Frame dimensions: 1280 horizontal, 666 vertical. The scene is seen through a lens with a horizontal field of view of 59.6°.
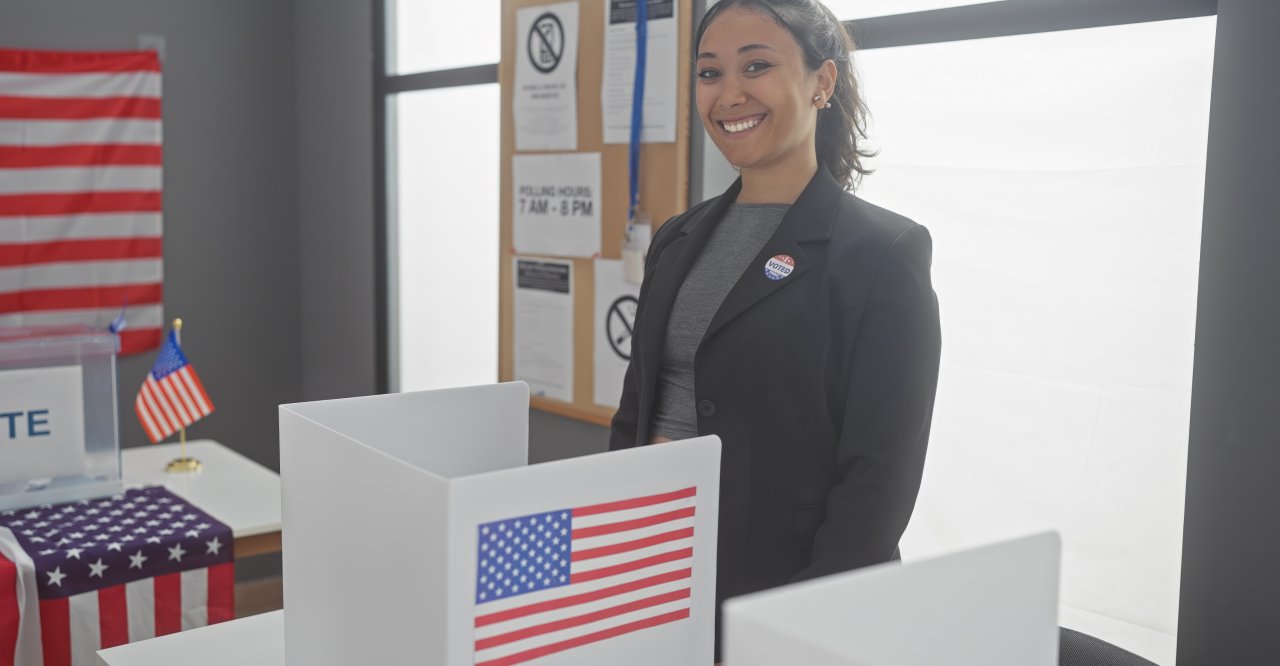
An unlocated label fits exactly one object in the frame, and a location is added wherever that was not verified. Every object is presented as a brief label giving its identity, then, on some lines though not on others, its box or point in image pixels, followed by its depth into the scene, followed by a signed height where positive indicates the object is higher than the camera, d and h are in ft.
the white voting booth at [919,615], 2.01 -0.77
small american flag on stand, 8.84 -1.57
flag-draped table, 5.85 -2.09
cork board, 8.70 +0.18
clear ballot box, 6.82 -1.38
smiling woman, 4.25 -0.50
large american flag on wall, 11.67 +0.05
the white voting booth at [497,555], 2.68 -0.92
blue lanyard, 8.94 +0.91
